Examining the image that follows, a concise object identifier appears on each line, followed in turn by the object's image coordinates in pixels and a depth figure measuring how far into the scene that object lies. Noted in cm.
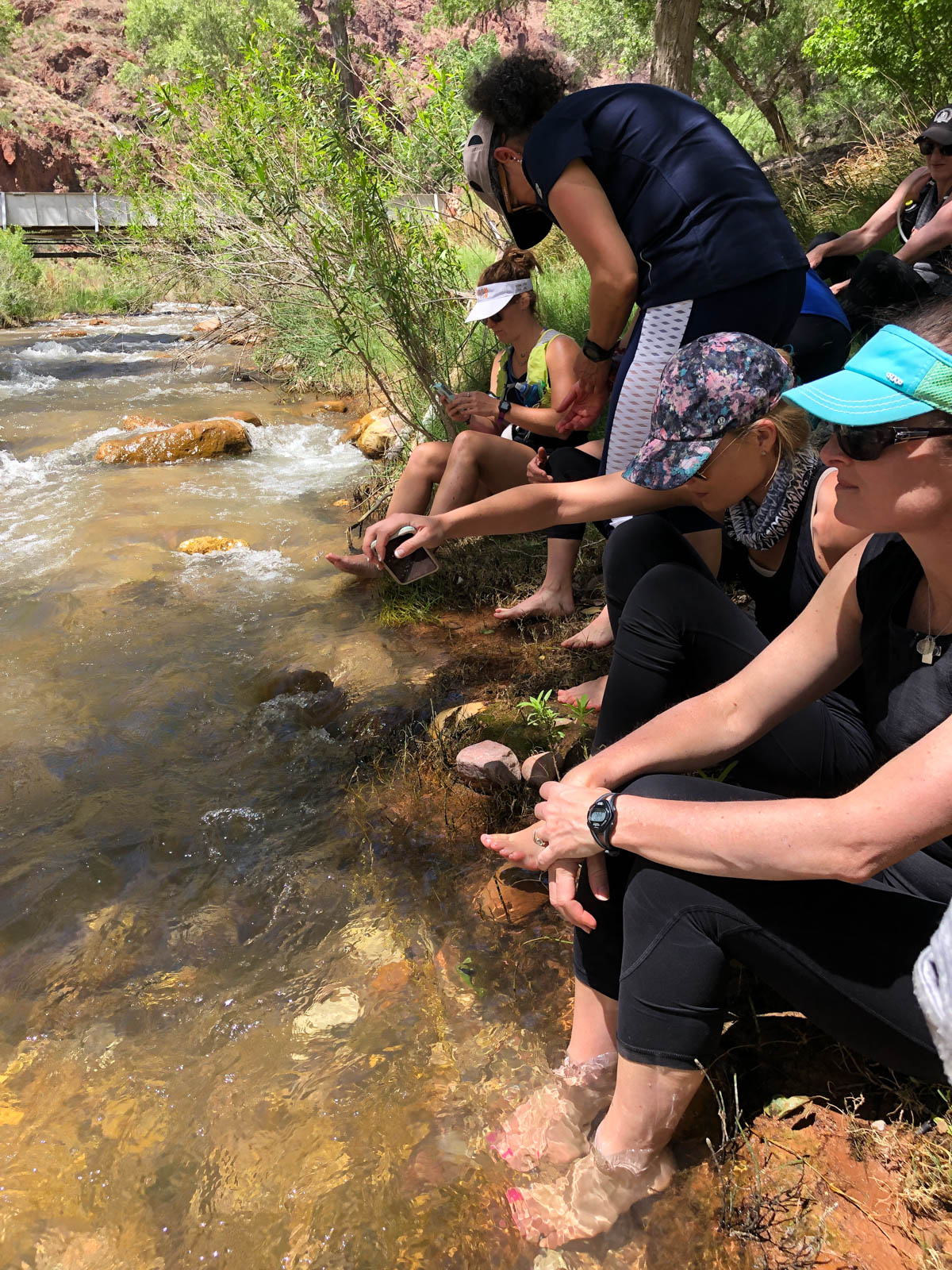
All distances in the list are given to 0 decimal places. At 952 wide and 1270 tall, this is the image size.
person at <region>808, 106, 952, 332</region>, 353
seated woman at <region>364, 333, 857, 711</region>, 189
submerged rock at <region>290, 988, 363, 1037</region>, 196
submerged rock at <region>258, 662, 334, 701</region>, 337
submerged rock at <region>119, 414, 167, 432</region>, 765
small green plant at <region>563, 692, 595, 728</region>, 266
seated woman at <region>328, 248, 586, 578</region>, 346
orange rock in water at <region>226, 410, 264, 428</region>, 774
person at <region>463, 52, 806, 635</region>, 228
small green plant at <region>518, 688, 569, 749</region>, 266
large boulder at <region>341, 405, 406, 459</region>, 621
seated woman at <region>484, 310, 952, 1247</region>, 124
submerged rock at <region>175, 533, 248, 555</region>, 487
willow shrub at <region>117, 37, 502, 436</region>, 439
